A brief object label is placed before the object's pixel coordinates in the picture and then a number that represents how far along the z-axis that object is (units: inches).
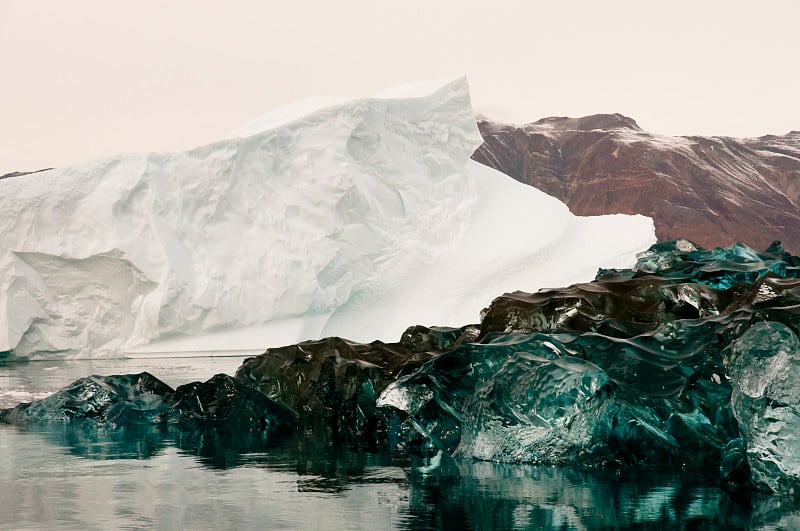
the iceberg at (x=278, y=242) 1526.8
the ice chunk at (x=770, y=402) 364.5
